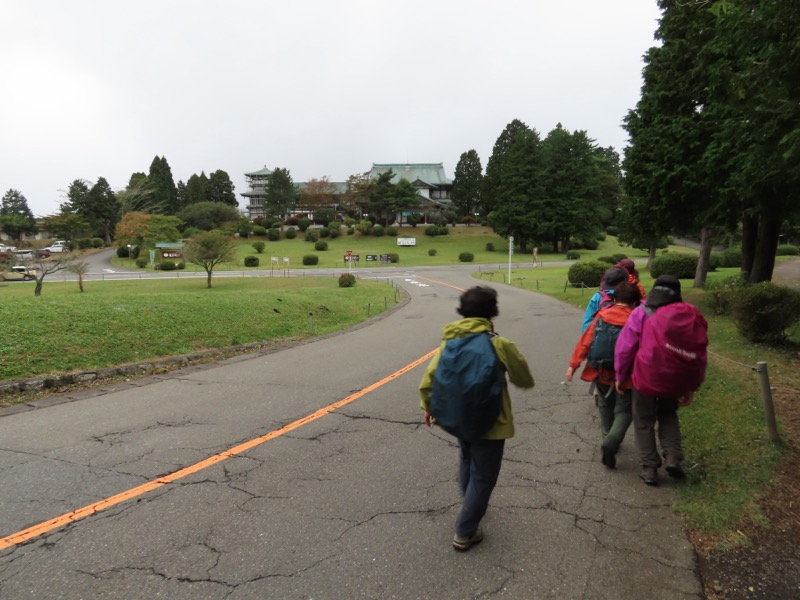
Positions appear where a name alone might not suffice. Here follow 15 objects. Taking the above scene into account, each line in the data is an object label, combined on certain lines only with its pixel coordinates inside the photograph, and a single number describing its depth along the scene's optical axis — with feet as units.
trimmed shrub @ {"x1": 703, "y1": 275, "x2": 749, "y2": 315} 37.71
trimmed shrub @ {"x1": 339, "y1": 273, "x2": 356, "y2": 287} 90.38
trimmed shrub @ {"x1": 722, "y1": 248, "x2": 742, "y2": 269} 114.01
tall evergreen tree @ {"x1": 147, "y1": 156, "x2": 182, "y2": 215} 241.55
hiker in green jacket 9.61
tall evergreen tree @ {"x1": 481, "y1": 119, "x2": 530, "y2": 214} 225.76
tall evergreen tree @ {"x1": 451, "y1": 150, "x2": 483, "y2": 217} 248.73
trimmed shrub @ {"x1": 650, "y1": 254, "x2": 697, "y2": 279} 90.68
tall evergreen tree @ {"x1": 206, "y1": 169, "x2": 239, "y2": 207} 278.87
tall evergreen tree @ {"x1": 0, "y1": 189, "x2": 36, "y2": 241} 253.24
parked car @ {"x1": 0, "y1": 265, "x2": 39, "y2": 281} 121.46
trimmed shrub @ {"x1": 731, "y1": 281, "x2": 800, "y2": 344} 27.40
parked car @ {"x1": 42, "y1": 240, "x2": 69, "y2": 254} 202.07
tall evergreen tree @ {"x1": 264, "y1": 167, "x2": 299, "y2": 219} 250.98
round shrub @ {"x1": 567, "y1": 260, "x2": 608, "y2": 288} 78.69
